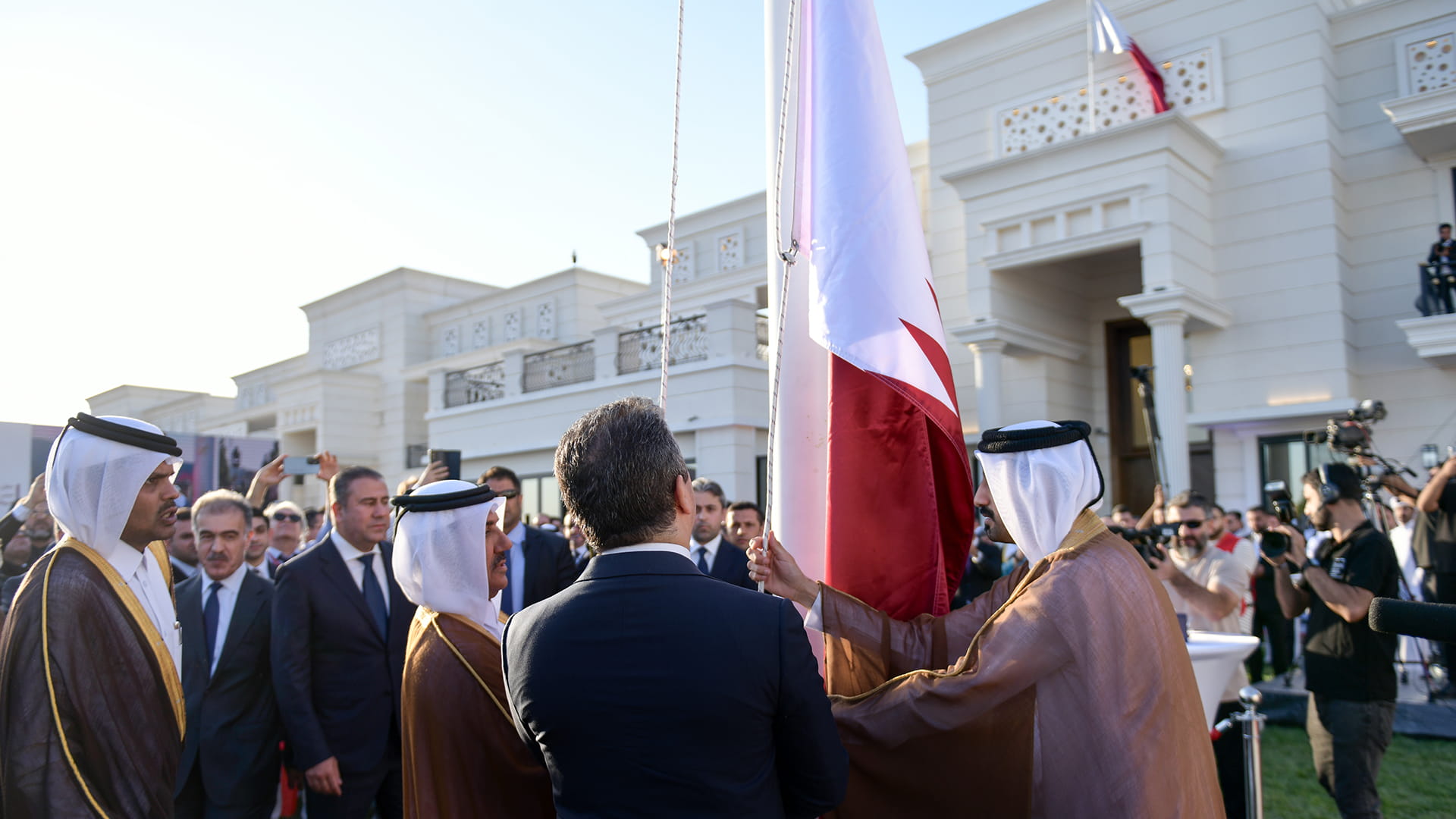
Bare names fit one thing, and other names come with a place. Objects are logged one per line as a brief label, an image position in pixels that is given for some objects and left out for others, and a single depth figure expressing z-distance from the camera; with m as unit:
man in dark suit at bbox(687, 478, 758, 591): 5.33
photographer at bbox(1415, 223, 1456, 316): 10.91
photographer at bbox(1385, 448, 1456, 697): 6.01
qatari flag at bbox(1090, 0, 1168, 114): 12.79
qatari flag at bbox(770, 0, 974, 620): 2.81
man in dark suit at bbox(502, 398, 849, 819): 1.63
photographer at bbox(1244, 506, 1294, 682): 8.09
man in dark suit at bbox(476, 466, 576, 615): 4.94
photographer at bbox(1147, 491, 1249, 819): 4.50
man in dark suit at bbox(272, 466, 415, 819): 3.52
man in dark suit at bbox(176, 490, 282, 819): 3.63
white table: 4.25
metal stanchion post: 3.81
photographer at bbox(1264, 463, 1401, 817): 3.82
